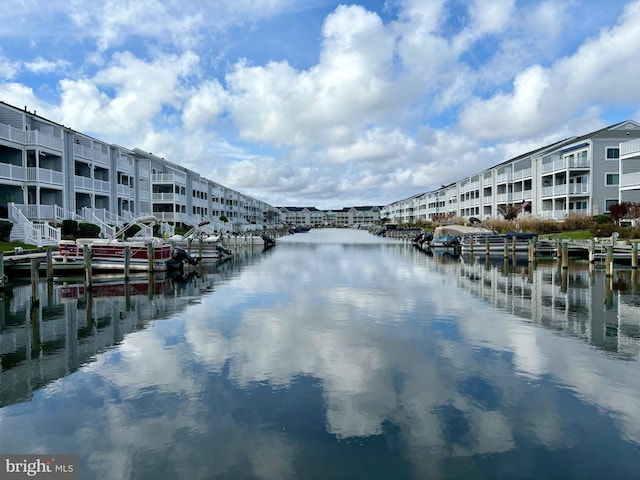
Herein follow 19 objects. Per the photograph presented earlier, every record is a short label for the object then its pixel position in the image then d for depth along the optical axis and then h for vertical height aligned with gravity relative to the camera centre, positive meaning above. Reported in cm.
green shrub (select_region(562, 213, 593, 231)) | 5481 +74
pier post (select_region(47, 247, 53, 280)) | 2770 -181
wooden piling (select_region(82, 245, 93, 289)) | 2607 -180
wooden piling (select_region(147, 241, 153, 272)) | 3244 -146
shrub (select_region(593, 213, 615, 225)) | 4944 +93
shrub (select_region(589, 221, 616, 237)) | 4599 -11
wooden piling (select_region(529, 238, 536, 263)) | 4078 -164
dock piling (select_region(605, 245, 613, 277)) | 3003 -209
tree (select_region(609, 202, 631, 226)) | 4641 +167
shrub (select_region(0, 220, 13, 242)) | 3309 +38
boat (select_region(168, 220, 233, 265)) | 4462 -124
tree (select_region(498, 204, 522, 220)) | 6969 +261
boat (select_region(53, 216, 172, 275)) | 3153 -147
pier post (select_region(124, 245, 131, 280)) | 2943 -174
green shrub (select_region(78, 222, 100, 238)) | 3991 +34
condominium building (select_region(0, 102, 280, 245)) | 3775 +535
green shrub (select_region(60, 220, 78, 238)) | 3850 +50
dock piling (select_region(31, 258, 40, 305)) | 2109 -208
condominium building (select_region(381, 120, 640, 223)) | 5675 +678
